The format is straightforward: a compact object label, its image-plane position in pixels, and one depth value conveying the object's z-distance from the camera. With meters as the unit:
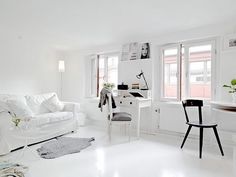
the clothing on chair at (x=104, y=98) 3.93
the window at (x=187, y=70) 3.80
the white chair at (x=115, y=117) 3.77
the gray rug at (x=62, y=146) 3.02
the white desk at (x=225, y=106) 2.73
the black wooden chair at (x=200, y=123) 2.92
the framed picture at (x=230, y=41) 3.35
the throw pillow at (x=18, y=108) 3.45
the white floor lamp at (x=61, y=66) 5.40
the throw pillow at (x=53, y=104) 4.29
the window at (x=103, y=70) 5.30
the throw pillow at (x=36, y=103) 4.16
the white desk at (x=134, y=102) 3.99
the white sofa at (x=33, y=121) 3.04
